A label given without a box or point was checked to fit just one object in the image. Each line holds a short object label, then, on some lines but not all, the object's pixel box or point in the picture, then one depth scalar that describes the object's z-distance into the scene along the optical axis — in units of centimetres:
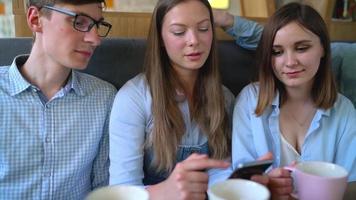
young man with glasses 102
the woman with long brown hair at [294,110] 112
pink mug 64
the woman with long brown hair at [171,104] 107
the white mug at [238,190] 55
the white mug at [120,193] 54
